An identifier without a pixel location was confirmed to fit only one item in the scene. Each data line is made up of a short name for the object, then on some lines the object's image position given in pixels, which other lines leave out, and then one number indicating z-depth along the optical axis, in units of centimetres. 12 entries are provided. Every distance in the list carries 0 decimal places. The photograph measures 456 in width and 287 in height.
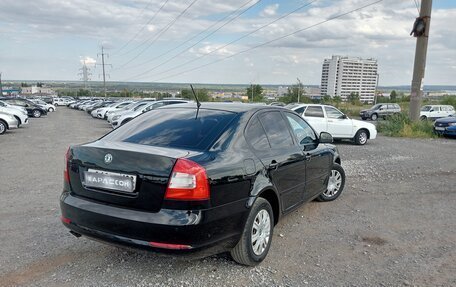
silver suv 3566
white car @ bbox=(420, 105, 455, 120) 3067
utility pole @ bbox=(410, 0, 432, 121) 1684
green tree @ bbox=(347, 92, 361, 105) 6421
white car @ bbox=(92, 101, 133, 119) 2804
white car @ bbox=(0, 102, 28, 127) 1758
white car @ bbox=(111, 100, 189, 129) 1802
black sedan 297
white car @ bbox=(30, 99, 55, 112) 4280
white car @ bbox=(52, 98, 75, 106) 6870
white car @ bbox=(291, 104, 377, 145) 1352
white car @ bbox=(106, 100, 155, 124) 1992
